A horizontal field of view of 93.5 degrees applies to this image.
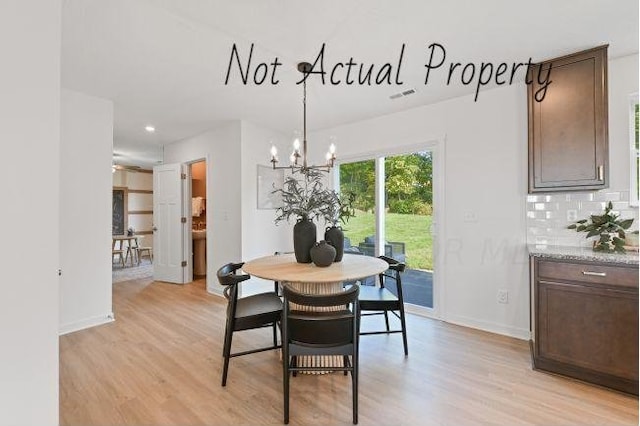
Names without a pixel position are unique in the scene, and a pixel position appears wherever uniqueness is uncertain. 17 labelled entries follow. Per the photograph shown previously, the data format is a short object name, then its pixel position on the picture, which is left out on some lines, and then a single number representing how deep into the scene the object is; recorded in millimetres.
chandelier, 2361
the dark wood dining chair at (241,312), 2062
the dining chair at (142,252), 6727
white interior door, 4895
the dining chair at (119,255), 6496
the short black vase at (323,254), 2139
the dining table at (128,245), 6586
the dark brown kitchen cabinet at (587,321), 1905
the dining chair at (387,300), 2381
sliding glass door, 3438
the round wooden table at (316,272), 1860
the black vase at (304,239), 2311
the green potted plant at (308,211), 2297
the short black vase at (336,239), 2365
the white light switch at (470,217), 3055
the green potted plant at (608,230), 2221
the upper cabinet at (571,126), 2238
